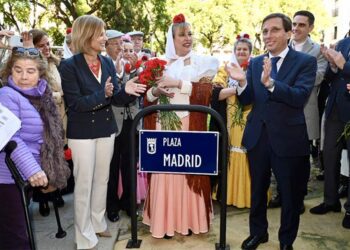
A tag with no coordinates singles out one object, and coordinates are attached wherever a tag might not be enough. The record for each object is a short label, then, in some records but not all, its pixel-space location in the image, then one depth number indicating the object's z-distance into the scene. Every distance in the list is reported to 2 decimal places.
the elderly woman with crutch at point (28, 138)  2.40
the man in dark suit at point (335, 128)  3.95
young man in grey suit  4.41
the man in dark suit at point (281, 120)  3.06
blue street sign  3.13
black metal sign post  3.13
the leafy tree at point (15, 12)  16.88
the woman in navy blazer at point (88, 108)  3.15
